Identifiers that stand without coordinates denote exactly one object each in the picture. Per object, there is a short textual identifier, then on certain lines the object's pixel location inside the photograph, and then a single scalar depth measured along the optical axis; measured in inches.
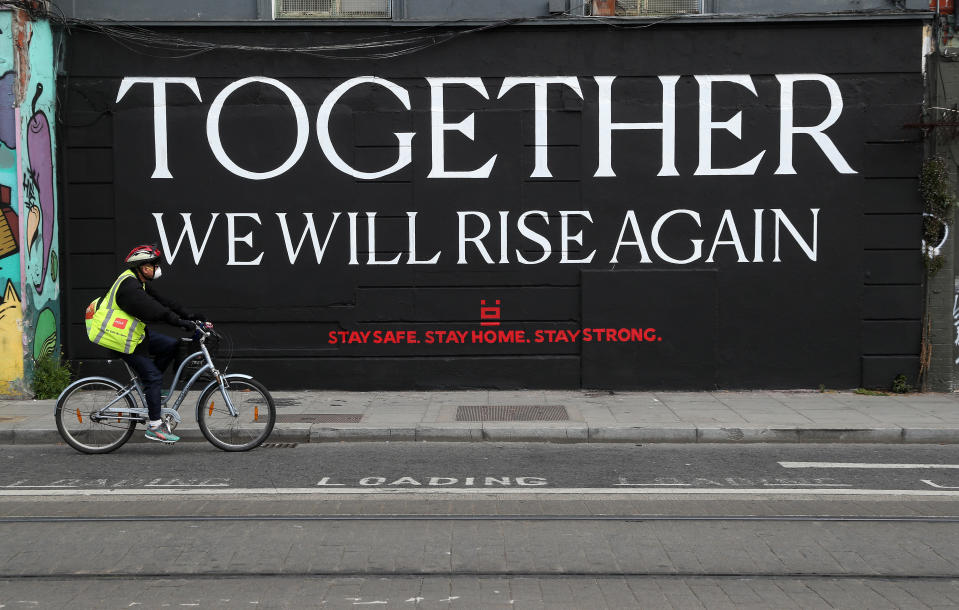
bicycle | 326.3
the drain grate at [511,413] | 394.0
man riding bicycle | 315.9
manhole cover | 382.0
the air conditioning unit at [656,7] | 475.8
